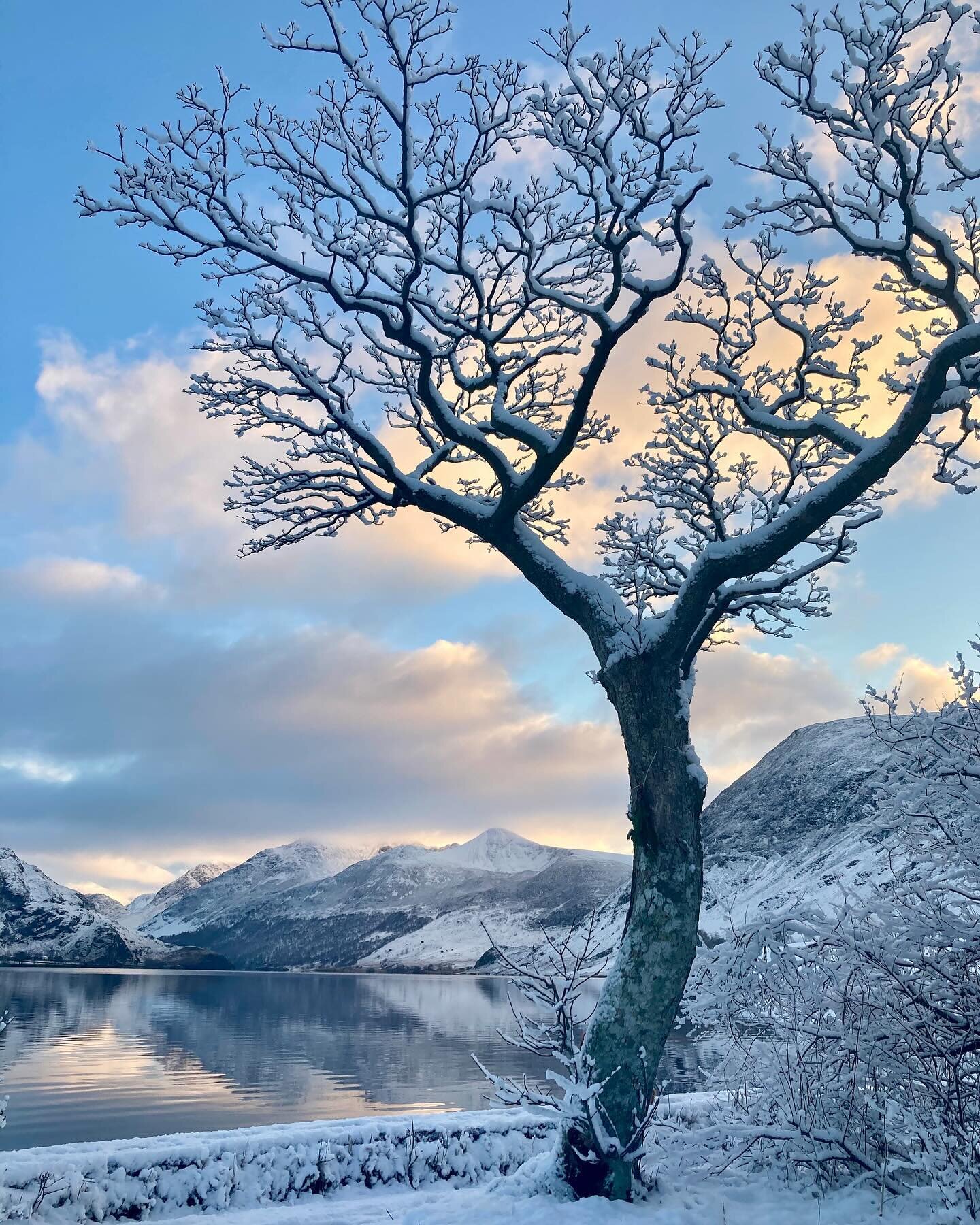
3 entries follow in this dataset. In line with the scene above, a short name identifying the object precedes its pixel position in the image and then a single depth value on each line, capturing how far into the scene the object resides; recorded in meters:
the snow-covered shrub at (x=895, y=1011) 7.86
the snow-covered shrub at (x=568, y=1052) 8.94
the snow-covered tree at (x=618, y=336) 10.29
